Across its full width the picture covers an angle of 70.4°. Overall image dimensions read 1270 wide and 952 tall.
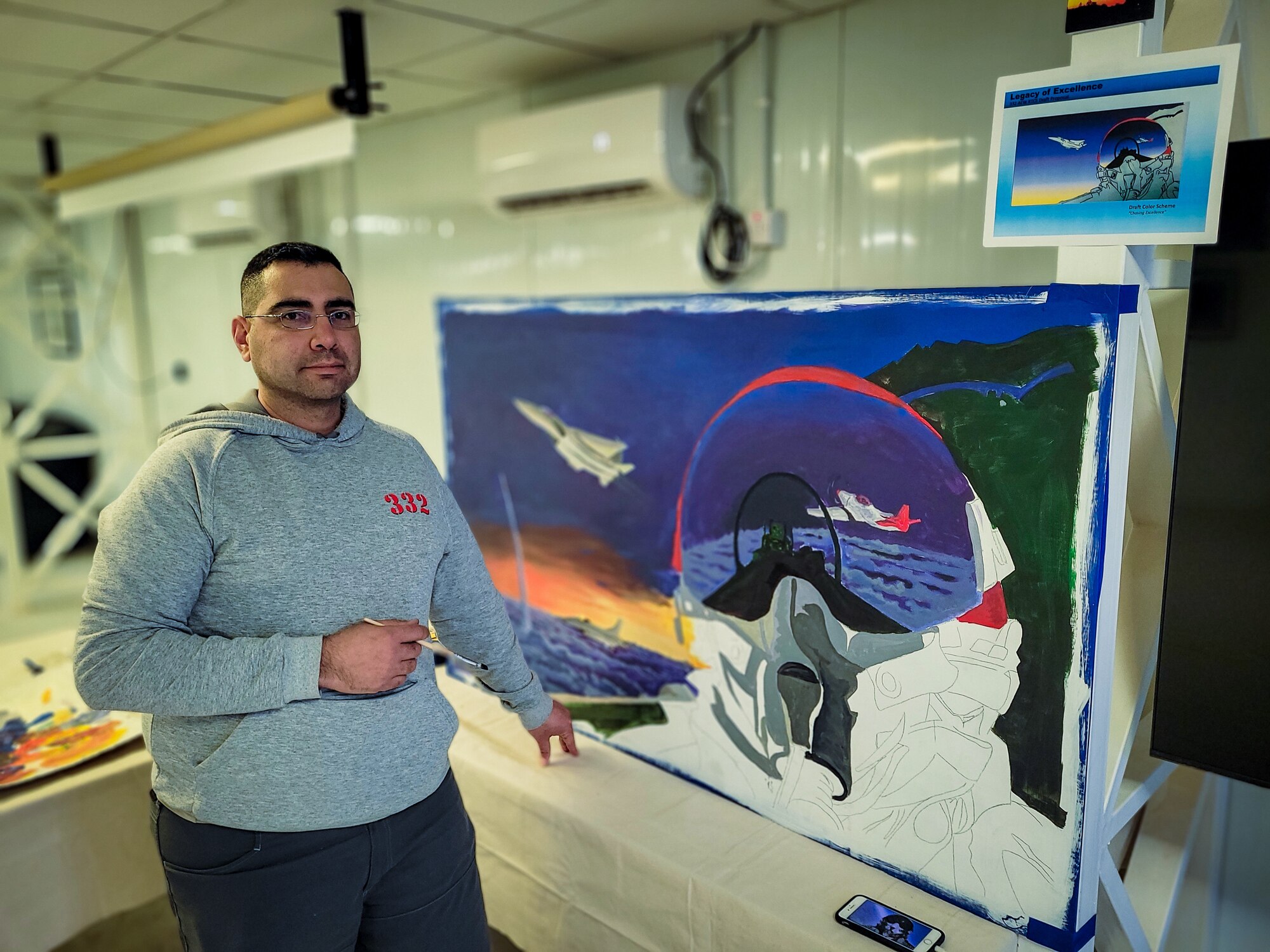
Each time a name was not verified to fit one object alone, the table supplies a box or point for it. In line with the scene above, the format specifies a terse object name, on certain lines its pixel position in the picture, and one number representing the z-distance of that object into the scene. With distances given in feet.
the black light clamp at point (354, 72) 7.68
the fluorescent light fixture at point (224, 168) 8.48
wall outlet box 8.54
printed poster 3.82
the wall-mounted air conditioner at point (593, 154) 8.66
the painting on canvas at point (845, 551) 4.20
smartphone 4.36
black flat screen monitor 3.97
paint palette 6.22
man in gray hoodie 3.95
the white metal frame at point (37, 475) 14.42
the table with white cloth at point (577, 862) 4.81
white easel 4.08
